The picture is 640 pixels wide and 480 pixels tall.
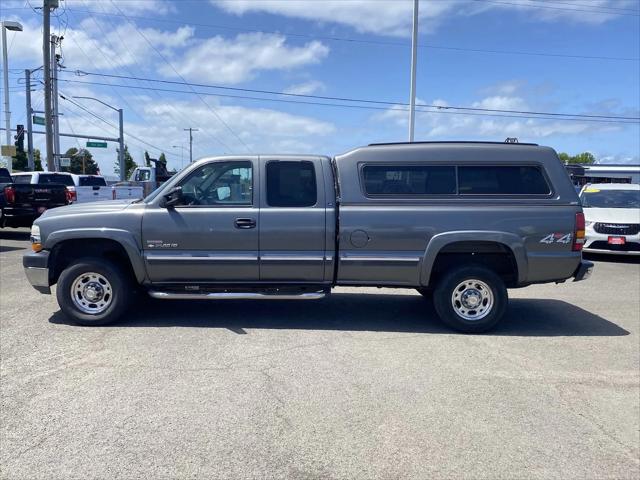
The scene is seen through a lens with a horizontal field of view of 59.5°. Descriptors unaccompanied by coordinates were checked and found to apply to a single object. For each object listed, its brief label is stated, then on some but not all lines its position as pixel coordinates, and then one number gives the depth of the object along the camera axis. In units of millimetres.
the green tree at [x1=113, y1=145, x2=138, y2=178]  87350
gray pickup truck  6355
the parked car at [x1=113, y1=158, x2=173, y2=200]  29697
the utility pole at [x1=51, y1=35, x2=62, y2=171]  32188
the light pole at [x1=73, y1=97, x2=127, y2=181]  44066
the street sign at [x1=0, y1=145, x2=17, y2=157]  32219
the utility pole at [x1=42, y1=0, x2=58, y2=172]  25453
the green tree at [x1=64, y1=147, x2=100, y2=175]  83519
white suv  12406
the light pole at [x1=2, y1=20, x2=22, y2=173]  31500
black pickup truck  14938
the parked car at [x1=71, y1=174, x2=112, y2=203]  17562
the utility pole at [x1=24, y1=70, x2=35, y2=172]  34891
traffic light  30931
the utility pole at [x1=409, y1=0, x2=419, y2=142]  21047
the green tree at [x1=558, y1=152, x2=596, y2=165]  90625
